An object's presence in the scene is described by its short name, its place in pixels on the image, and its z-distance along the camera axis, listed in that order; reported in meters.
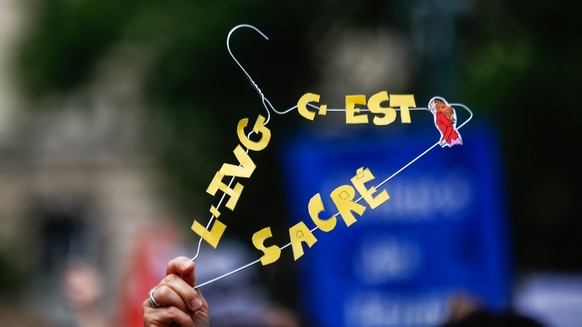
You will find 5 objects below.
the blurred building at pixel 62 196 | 41.28
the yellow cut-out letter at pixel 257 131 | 4.57
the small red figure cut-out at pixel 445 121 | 4.74
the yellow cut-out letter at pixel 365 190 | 4.51
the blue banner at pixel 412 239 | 12.28
